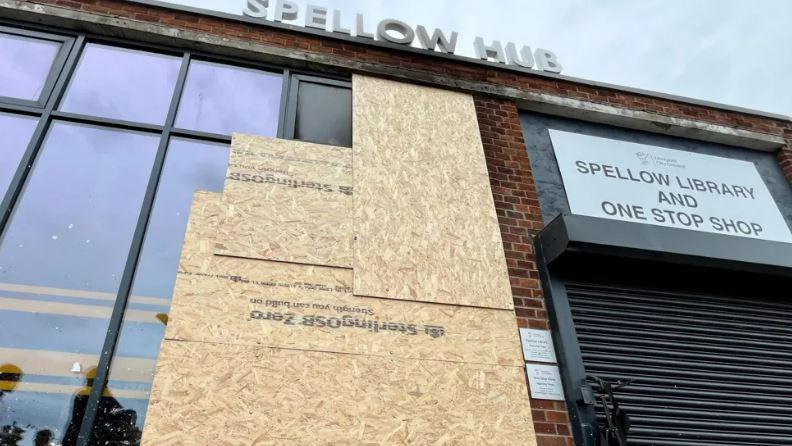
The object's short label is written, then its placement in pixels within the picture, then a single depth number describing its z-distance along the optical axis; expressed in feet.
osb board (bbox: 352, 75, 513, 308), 17.02
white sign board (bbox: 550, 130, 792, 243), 21.98
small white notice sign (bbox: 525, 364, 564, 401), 16.08
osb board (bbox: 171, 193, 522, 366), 14.85
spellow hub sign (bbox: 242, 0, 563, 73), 23.61
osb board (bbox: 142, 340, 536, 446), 13.28
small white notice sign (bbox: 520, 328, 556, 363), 16.66
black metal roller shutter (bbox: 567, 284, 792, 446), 17.04
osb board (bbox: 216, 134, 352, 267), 16.49
